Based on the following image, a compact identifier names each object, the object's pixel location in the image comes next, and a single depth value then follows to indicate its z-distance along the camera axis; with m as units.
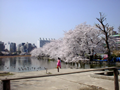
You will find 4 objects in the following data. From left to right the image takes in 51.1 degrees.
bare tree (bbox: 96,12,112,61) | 25.06
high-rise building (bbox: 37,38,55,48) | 181.38
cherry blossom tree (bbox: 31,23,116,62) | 26.97
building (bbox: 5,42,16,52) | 193.75
